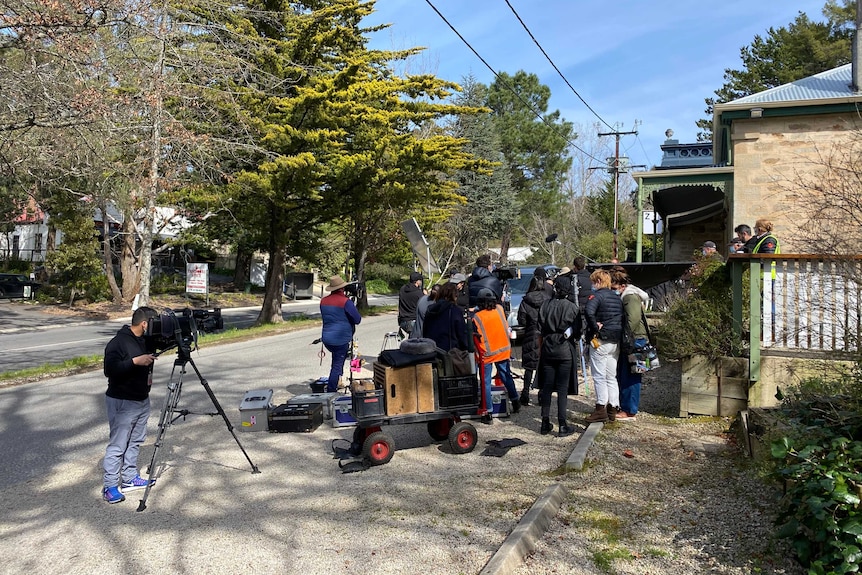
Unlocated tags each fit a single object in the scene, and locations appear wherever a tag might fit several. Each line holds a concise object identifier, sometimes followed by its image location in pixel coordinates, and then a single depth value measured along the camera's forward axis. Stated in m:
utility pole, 40.09
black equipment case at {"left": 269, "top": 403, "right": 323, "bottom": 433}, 7.56
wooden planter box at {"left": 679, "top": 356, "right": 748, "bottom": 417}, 7.30
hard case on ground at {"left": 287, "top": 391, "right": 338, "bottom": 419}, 8.00
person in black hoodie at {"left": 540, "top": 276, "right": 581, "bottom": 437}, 7.12
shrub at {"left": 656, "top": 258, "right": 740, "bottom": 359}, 7.48
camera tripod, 5.65
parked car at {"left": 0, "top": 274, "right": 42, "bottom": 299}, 34.62
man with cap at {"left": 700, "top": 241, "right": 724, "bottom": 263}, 8.17
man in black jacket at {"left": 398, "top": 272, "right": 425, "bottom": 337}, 10.97
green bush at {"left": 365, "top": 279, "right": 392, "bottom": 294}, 50.61
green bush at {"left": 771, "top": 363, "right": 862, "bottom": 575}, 3.36
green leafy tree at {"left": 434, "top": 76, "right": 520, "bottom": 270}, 43.53
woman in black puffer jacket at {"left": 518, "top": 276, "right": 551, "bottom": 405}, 8.55
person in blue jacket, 8.73
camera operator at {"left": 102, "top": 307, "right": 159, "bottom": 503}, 5.38
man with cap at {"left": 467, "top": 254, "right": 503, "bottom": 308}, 9.16
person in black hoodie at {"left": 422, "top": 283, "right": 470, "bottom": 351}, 7.56
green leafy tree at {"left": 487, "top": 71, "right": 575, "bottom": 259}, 52.62
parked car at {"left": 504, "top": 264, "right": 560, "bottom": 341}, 13.25
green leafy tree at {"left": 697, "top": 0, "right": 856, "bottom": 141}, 34.62
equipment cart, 6.25
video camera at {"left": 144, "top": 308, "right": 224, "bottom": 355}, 5.50
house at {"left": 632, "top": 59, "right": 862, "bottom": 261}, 13.55
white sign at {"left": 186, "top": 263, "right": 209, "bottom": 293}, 22.52
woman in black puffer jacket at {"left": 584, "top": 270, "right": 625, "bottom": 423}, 7.44
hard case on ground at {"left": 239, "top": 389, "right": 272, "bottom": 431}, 7.64
